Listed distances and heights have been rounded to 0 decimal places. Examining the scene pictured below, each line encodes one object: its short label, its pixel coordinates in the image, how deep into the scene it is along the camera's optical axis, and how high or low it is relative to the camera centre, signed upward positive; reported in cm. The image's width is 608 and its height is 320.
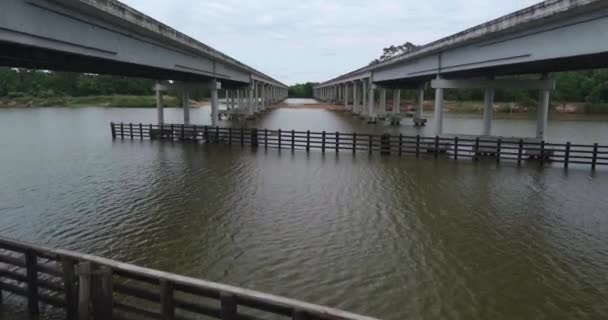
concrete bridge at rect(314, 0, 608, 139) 1402 +321
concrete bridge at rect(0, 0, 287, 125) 1042 +272
